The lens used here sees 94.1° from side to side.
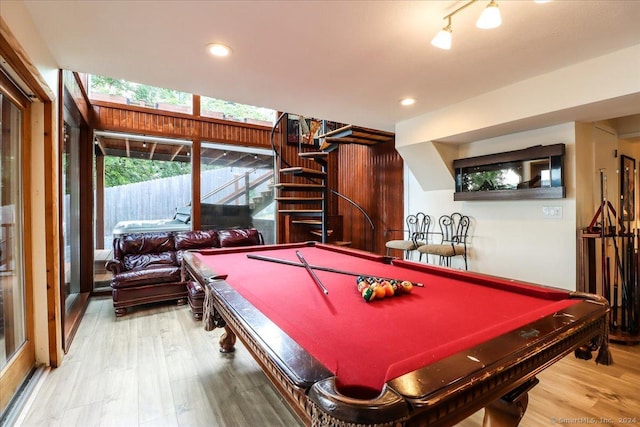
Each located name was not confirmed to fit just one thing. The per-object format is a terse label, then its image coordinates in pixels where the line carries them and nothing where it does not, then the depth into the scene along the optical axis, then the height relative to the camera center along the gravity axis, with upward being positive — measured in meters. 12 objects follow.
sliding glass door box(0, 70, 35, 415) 1.90 -0.26
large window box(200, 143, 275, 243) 5.33 +0.49
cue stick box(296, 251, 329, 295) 1.68 -0.42
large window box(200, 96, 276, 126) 5.24 +1.88
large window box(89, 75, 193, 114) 4.42 +1.89
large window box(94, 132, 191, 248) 4.67 +0.54
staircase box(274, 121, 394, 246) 4.76 +0.42
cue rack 2.81 -0.66
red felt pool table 0.73 -0.44
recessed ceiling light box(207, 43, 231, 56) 2.18 +1.24
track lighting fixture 1.56 +1.02
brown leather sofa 3.63 -0.62
